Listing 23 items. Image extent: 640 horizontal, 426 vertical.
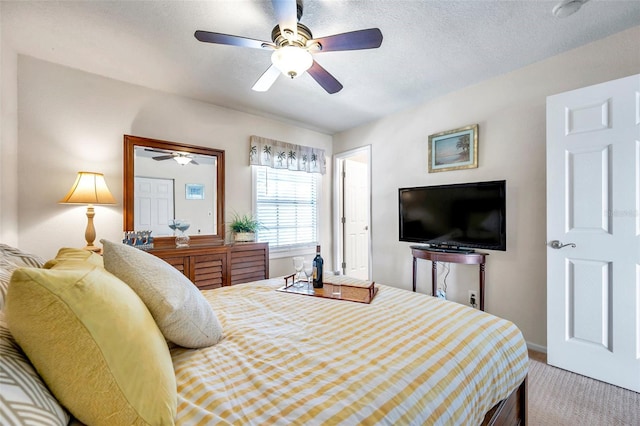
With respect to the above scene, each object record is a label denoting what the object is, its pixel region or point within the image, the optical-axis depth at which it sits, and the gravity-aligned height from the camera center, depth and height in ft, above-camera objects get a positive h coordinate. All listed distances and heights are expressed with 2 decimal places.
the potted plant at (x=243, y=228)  10.93 -0.62
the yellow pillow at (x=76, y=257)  3.38 -0.59
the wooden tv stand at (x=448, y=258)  8.59 -1.53
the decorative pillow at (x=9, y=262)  2.63 -0.61
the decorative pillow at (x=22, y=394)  1.54 -1.10
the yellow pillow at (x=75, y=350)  1.89 -0.97
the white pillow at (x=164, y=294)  2.98 -0.93
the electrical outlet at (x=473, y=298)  9.44 -3.03
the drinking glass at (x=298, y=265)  6.64 -1.29
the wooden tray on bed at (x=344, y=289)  5.37 -1.68
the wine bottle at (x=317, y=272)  6.15 -1.36
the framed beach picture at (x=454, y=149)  9.52 +2.33
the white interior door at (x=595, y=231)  6.06 -0.47
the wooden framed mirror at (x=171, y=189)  9.16 +0.91
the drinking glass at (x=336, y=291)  5.47 -1.69
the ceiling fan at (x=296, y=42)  5.21 +3.52
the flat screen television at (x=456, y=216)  8.32 -0.13
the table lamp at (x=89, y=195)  7.43 +0.54
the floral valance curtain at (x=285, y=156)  11.89 +2.73
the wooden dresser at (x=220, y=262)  8.81 -1.75
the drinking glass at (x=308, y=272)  6.45 -1.41
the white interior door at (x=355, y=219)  15.30 -0.38
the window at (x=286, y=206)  12.41 +0.33
